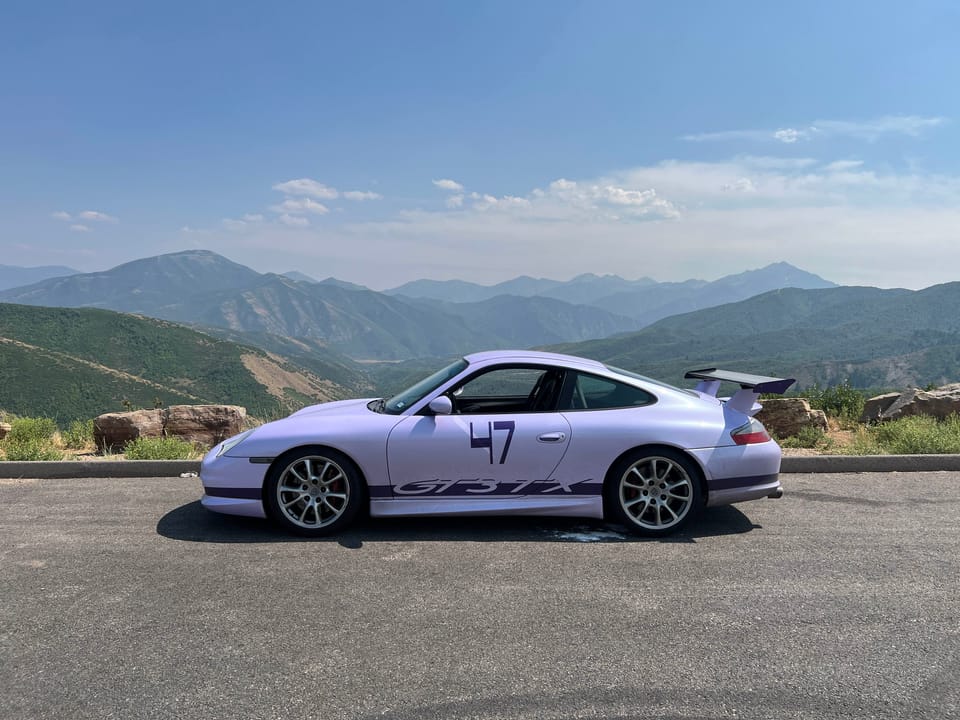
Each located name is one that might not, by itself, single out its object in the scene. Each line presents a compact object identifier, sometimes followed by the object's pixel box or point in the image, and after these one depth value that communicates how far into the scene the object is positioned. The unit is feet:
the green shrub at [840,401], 34.94
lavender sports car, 15.88
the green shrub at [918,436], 24.52
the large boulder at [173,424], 28.12
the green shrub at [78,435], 29.71
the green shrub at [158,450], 24.85
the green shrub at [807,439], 27.37
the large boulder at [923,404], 30.94
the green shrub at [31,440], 24.57
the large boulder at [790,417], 29.01
